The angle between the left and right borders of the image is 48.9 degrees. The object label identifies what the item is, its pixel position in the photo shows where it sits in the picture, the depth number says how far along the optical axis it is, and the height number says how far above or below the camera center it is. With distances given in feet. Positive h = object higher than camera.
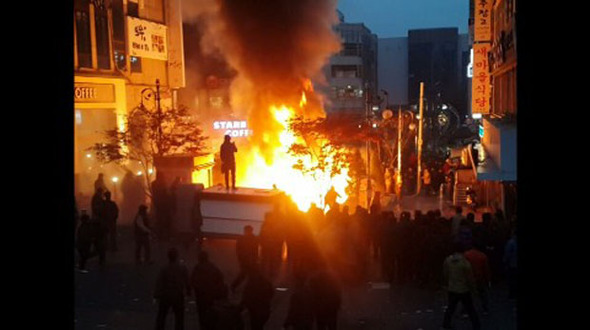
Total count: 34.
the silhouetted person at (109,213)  41.47 -4.30
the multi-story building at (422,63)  242.78 +30.14
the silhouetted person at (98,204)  41.65 -3.79
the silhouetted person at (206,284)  24.81 -5.36
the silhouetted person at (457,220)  36.11 -4.56
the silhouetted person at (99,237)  36.88 -5.34
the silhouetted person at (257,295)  23.88 -5.58
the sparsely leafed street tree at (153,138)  59.67 +0.67
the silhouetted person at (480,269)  29.40 -5.90
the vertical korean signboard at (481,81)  71.56 +6.55
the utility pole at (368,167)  67.51 -2.85
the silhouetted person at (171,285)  24.89 -5.37
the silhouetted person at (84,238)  36.58 -5.22
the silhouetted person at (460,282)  26.63 -5.84
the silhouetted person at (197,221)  43.91 -5.19
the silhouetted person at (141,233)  38.47 -5.27
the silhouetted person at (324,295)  23.77 -5.65
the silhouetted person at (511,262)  31.88 -6.03
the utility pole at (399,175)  73.26 -3.96
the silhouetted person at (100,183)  48.78 -2.77
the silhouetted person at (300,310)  23.22 -5.98
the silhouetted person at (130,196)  54.85 -4.31
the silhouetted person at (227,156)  50.67 -0.94
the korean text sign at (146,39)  76.80 +13.09
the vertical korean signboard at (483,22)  72.23 +13.10
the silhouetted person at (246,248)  30.44 -4.97
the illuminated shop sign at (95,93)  69.83 +6.02
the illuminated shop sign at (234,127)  114.73 +2.99
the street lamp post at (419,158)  72.84 -2.07
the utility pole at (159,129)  58.63 +1.49
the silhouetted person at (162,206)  46.42 -4.40
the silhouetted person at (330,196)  48.04 -4.01
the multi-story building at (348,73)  203.00 +22.02
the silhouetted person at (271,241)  36.96 -5.56
